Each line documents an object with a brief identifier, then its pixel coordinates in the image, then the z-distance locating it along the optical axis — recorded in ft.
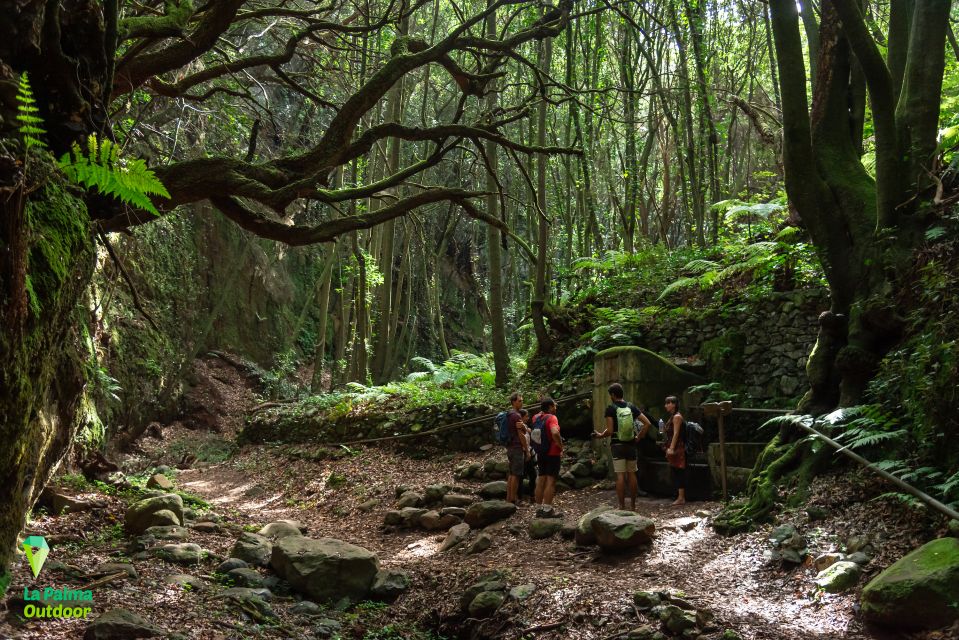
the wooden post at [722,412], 23.48
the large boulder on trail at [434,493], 28.30
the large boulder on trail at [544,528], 21.90
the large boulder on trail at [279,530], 22.75
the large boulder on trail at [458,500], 27.32
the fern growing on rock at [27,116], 8.62
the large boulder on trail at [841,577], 13.60
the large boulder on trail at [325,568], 17.75
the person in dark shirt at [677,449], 25.21
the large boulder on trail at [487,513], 24.71
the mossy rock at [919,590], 11.31
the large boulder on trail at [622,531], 18.85
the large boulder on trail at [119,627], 10.81
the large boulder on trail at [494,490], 28.04
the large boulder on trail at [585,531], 19.97
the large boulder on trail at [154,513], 18.30
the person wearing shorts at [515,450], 26.50
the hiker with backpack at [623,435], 24.48
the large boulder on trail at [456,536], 23.26
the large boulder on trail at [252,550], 18.62
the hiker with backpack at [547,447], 25.77
